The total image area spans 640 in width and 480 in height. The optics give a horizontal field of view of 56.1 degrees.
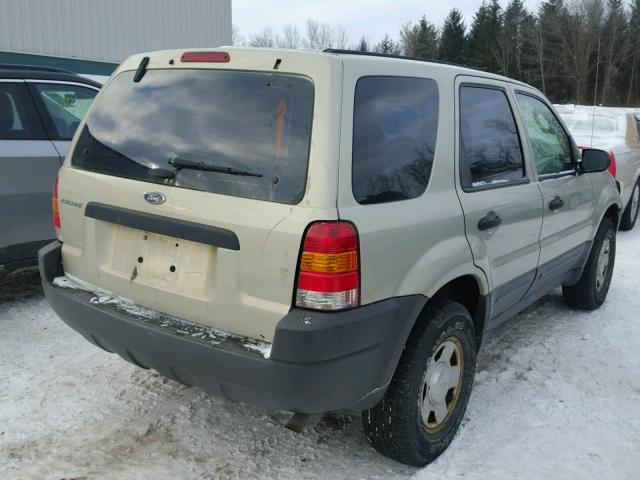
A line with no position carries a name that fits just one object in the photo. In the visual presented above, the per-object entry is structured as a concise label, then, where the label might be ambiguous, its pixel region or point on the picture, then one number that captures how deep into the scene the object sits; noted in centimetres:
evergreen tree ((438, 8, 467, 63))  6041
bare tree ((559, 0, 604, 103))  5222
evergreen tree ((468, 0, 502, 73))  5762
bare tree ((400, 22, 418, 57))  6512
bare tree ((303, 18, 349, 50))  6631
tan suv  221
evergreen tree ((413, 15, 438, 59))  6273
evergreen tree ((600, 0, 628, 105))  5241
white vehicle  771
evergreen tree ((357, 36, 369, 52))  6938
